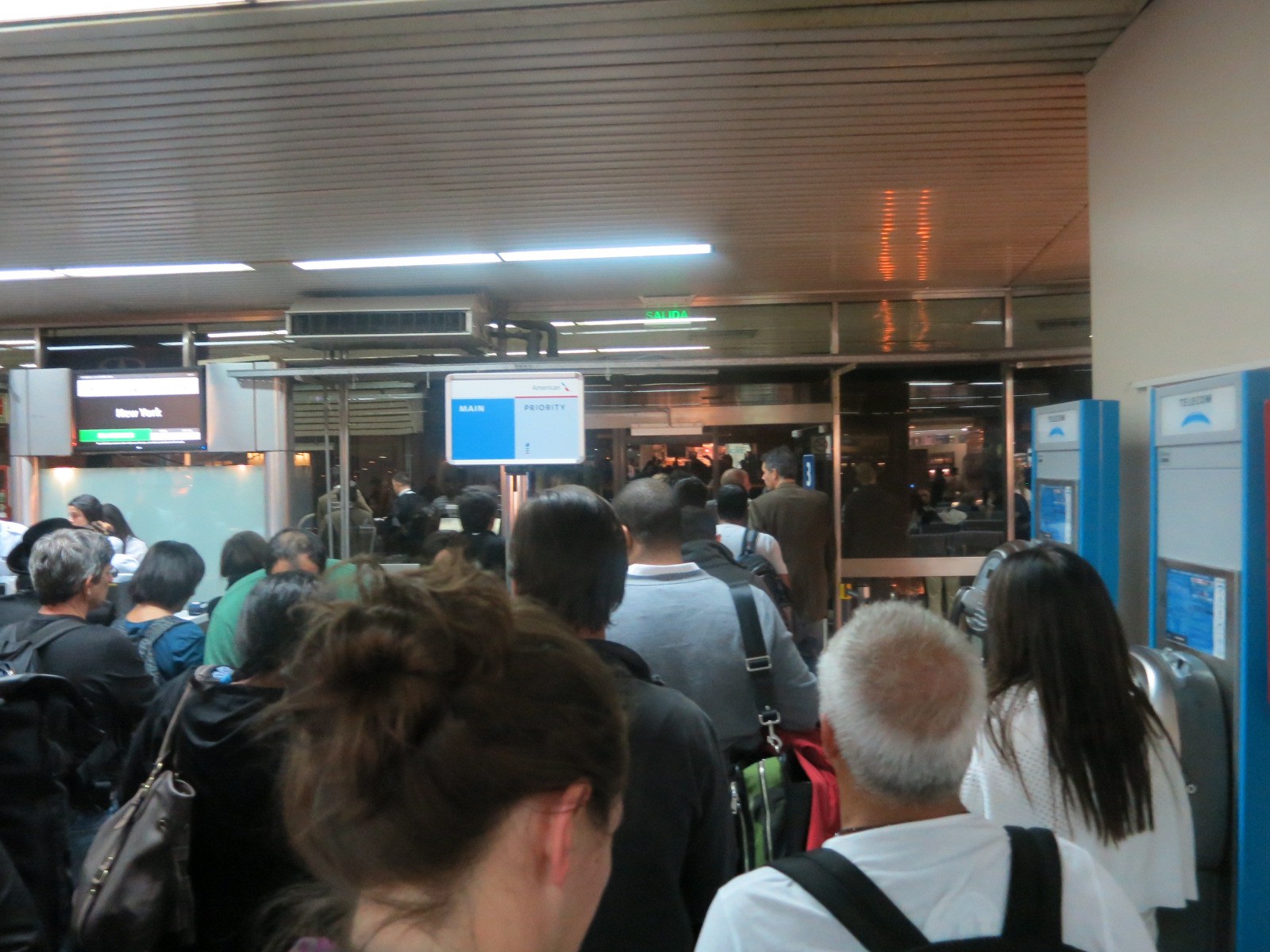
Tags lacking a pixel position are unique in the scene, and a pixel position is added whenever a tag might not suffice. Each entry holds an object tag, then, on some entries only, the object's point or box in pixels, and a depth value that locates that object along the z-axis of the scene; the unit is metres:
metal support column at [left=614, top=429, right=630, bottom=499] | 7.55
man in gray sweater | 2.79
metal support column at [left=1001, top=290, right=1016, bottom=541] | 7.44
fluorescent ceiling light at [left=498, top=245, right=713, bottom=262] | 5.93
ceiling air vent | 6.64
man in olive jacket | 6.33
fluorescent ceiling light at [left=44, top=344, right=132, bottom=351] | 8.20
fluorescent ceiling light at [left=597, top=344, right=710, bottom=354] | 8.14
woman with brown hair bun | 0.83
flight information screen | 7.48
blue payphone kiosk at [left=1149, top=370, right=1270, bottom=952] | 2.37
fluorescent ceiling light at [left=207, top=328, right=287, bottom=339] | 8.05
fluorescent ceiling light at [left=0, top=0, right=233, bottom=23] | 2.85
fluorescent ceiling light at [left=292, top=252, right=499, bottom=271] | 6.02
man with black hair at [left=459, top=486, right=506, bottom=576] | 5.46
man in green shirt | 3.40
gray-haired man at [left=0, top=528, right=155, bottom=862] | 3.19
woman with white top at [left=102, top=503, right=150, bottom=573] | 6.05
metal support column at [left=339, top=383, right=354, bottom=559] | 7.19
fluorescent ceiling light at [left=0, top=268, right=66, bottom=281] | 6.28
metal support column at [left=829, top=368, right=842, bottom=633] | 7.55
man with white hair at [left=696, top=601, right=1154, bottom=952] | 1.25
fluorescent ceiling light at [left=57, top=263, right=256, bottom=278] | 6.23
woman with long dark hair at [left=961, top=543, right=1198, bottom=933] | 2.03
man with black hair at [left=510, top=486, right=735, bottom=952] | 1.74
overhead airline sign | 5.98
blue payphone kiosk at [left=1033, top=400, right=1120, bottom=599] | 3.26
